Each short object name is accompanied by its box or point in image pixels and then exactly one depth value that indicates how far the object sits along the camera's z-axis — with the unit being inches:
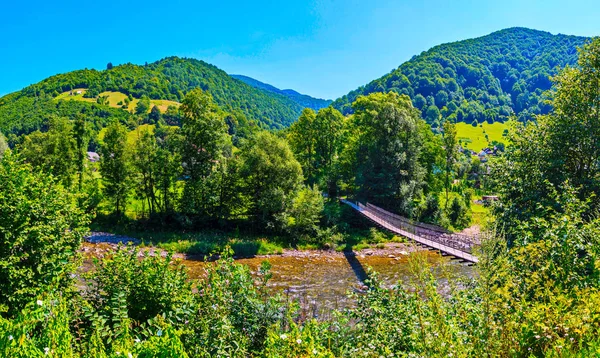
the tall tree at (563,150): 431.2
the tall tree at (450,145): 1543.3
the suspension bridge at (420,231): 771.4
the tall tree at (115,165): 1179.3
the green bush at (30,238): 256.5
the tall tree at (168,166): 1168.8
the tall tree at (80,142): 1298.0
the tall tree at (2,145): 1301.7
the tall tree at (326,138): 1750.7
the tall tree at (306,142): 1769.2
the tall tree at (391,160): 1290.6
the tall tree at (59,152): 1272.1
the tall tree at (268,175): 1160.8
